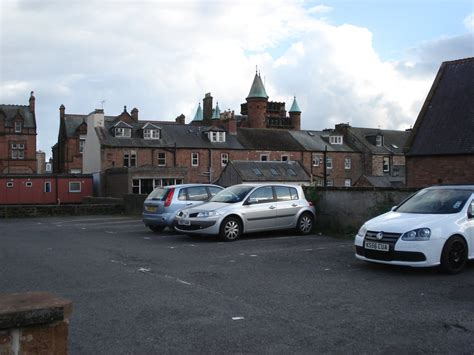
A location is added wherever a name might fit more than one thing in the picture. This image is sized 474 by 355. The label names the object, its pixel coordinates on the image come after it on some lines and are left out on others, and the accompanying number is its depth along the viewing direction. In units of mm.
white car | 9500
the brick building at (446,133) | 27656
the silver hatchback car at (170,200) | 17672
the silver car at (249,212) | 14953
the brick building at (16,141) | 66812
